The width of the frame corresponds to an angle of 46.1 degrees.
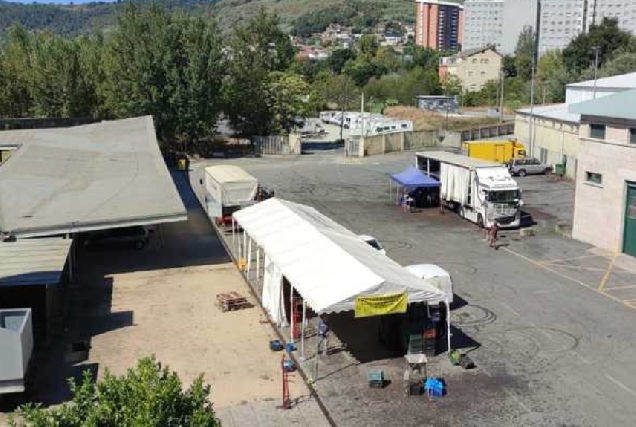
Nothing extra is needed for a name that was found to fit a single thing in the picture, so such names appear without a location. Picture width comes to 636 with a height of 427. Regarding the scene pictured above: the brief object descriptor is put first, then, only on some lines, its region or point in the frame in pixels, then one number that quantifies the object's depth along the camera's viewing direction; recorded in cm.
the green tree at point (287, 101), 6831
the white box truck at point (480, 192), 3572
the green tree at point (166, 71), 5906
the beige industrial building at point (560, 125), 5266
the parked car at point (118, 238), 3083
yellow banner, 1789
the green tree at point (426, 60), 18120
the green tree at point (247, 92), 6594
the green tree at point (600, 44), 10088
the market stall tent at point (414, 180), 4022
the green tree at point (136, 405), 902
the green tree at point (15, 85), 6519
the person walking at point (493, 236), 3259
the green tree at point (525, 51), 14112
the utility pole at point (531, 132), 5847
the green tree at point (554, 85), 9712
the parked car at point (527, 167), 5250
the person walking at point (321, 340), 1873
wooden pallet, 2383
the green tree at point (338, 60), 18212
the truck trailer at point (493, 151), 5606
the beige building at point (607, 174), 3083
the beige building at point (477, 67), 14100
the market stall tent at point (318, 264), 1833
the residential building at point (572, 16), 17438
